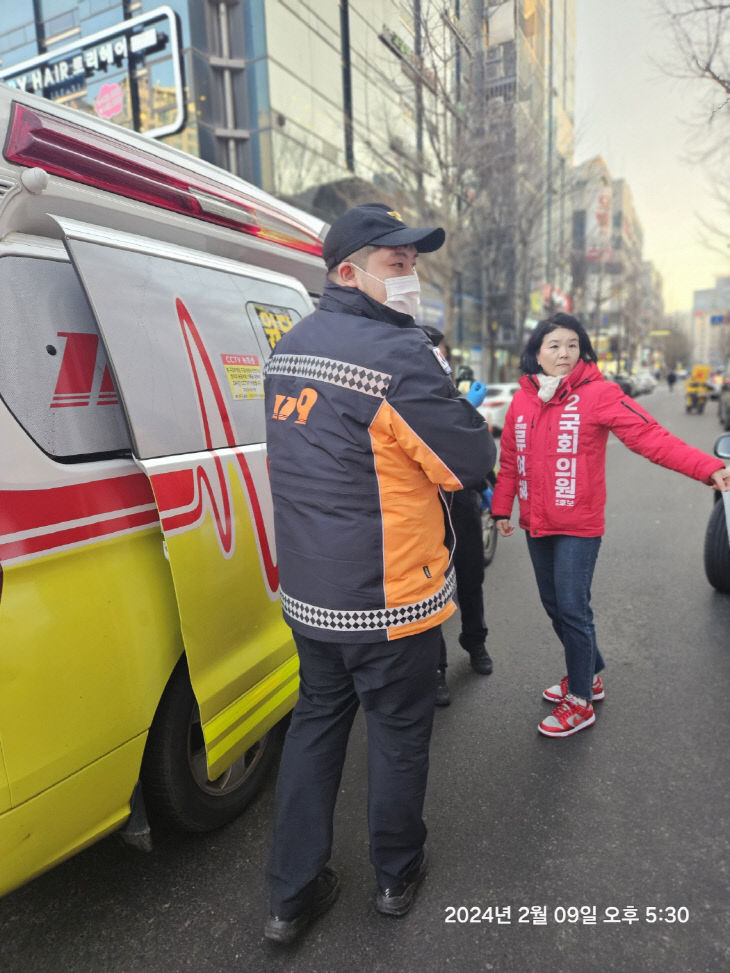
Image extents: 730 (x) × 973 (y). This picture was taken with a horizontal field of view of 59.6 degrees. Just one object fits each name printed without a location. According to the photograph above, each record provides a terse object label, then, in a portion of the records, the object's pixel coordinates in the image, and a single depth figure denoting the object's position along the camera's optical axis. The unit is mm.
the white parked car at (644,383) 43844
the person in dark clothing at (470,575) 3455
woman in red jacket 2773
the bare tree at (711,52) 6066
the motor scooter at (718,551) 4602
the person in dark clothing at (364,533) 1687
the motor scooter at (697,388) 23344
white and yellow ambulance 1580
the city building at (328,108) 11945
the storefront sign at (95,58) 11727
